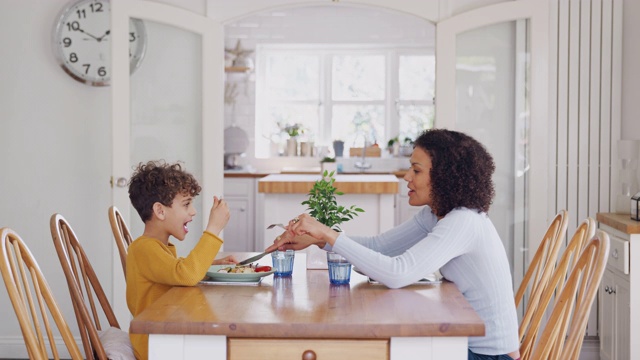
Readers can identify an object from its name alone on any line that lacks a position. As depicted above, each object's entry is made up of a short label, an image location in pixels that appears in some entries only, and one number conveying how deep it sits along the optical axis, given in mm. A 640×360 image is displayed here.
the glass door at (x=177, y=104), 4582
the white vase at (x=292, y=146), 8312
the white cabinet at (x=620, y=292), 3760
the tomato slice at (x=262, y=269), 2578
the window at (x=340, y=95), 8375
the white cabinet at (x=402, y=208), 7688
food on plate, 2531
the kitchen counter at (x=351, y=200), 4734
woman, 2305
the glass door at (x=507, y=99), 4570
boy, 2359
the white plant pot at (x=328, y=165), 5645
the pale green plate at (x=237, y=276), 2451
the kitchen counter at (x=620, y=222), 3752
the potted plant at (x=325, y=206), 2566
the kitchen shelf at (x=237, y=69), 8031
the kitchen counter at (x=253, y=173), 7680
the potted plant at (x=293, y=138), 8266
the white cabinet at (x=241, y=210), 7738
